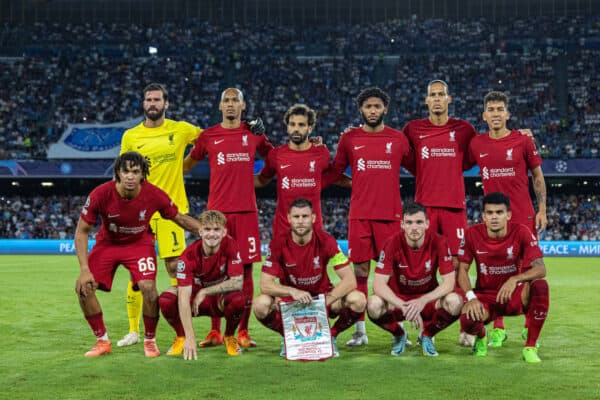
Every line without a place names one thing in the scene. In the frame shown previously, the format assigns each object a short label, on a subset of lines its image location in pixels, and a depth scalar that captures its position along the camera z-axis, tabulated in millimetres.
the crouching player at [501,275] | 5984
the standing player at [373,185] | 7031
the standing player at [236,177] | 7199
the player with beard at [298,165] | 7023
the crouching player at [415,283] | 6051
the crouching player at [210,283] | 6172
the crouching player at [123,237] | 6230
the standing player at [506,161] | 7172
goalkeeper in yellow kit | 7258
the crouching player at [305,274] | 6094
